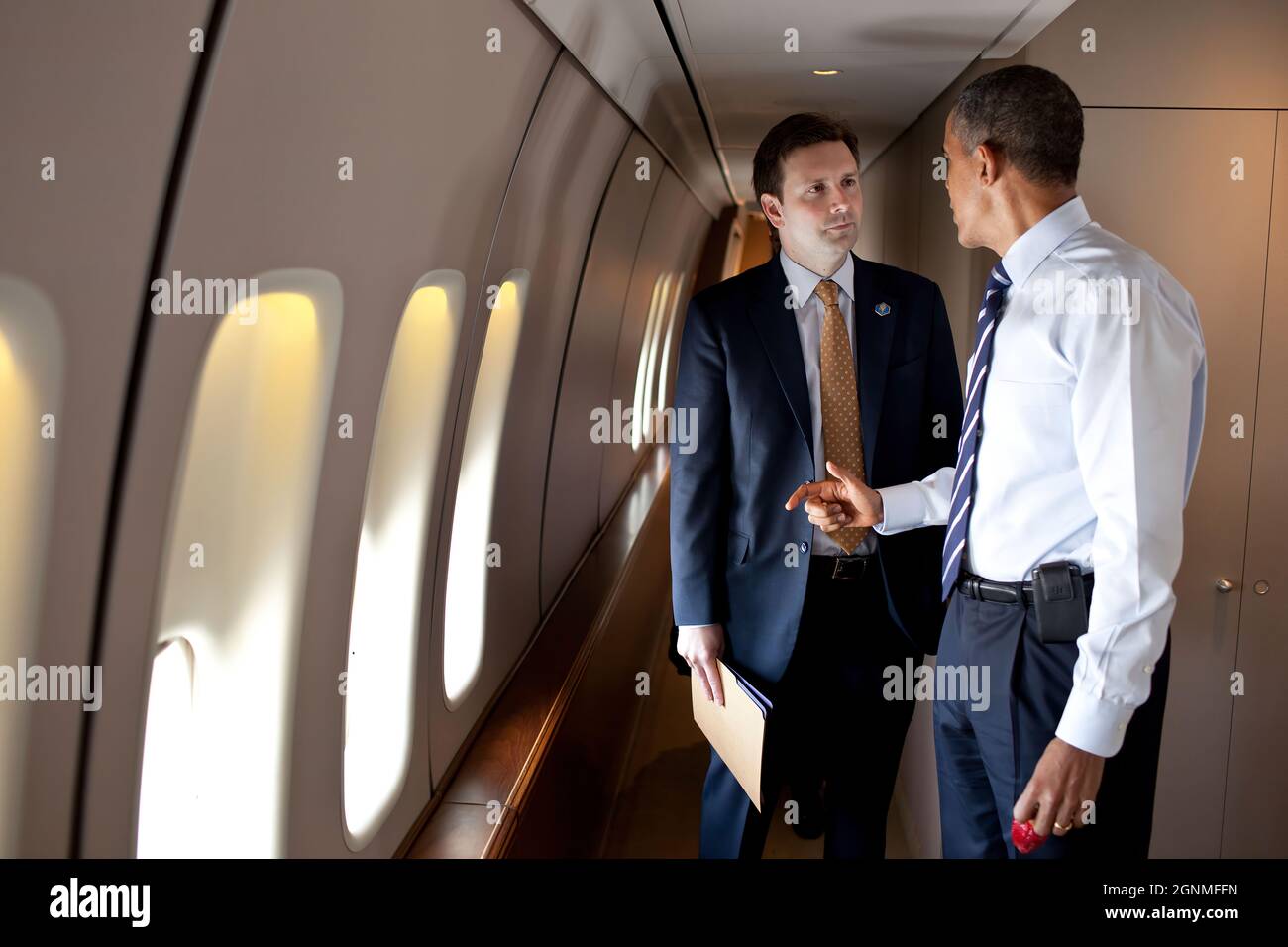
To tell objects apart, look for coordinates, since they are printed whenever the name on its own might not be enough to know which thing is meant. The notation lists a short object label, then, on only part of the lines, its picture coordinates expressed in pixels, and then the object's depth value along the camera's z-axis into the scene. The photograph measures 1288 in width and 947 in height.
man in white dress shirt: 1.95
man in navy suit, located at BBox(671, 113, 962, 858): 2.98
